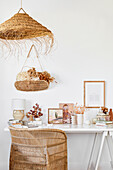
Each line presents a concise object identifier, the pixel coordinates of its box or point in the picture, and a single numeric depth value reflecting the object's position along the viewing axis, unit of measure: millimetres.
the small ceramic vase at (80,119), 3213
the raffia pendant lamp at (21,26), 1943
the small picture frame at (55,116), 3309
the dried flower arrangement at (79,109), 3291
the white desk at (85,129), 2861
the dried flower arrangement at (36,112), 3312
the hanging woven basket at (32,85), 3314
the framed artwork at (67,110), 3330
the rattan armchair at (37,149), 2229
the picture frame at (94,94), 3441
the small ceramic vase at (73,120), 3247
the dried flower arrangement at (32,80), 3314
